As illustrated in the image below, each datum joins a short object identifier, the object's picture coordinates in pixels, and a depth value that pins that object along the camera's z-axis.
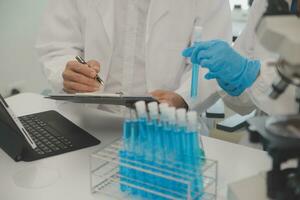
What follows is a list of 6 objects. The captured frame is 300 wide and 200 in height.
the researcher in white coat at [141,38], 1.79
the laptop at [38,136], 1.26
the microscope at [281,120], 0.72
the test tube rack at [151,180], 0.98
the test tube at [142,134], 1.01
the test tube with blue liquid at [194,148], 0.97
